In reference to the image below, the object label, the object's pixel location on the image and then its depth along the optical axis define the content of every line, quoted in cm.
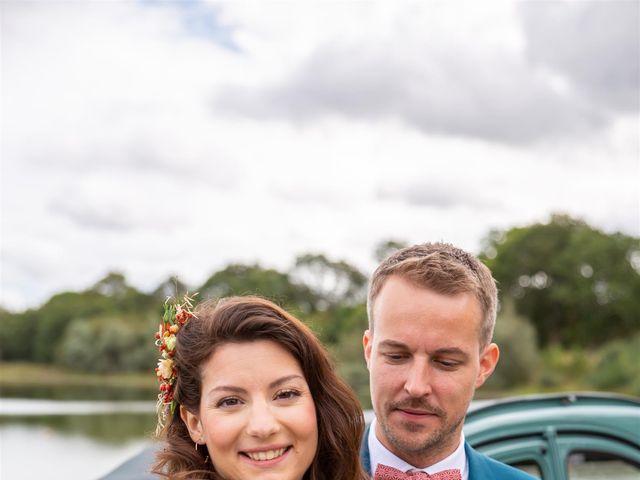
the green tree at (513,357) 3309
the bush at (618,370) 2844
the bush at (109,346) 4850
